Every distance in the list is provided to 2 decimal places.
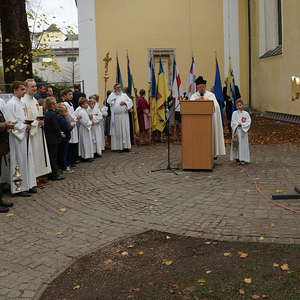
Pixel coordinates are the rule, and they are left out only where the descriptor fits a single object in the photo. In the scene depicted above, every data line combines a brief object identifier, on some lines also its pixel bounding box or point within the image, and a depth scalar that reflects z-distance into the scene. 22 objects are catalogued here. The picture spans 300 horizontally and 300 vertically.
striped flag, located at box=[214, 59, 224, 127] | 13.59
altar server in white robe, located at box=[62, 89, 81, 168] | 10.16
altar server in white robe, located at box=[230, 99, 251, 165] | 9.95
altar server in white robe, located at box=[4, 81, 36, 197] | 7.59
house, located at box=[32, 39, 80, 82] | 45.03
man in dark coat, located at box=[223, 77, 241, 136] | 15.32
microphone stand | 9.55
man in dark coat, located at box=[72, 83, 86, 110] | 13.30
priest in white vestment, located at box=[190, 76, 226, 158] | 10.14
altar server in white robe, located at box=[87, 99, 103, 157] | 12.09
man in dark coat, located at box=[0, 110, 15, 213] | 6.87
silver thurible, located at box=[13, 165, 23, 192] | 7.23
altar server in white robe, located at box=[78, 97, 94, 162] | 11.43
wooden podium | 9.19
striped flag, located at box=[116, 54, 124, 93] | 14.69
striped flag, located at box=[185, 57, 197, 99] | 14.44
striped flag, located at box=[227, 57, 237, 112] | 14.74
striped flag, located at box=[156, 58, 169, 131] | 14.04
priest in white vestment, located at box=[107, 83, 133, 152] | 13.08
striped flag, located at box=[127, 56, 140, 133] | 14.19
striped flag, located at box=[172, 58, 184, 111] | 14.09
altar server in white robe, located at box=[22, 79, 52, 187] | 8.28
